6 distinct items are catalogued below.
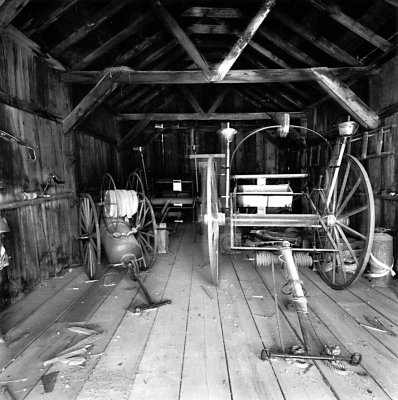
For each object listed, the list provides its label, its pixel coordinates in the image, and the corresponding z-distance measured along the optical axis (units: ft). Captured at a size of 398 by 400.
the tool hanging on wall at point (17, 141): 9.02
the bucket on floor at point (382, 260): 10.53
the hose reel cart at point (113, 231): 12.10
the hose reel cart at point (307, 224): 8.29
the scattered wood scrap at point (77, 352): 6.39
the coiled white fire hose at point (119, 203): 12.64
